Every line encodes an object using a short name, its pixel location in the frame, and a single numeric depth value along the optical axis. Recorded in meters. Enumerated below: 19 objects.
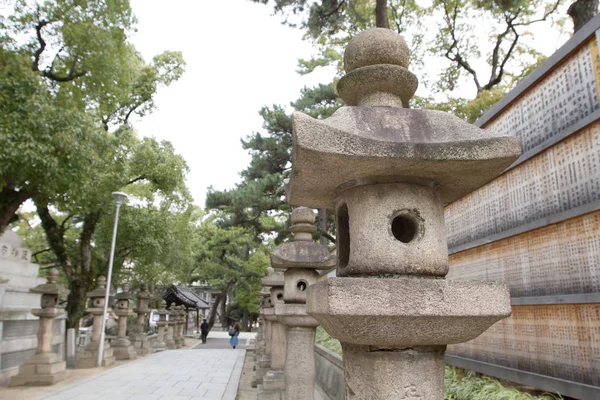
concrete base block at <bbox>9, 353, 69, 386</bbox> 9.77
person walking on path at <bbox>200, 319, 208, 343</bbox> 25.75
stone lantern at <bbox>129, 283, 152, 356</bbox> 17.78
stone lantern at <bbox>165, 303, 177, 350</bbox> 21.50
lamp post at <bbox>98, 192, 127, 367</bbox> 13.26
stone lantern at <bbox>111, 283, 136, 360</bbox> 15.63
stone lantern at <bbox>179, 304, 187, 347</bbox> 23.13
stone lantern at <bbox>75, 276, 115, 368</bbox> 13.29
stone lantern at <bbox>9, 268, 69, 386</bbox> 9.80
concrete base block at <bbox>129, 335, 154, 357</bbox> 17.65
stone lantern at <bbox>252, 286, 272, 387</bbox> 9.93
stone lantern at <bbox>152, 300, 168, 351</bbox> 20.23
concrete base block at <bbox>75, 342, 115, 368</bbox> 13.24
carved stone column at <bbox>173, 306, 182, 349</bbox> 22.27
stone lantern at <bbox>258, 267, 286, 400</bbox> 7.82
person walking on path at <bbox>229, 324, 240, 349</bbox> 22.00
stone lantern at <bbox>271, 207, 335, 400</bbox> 5.53
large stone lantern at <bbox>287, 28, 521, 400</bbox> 2.28
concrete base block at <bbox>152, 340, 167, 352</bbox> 19.95
